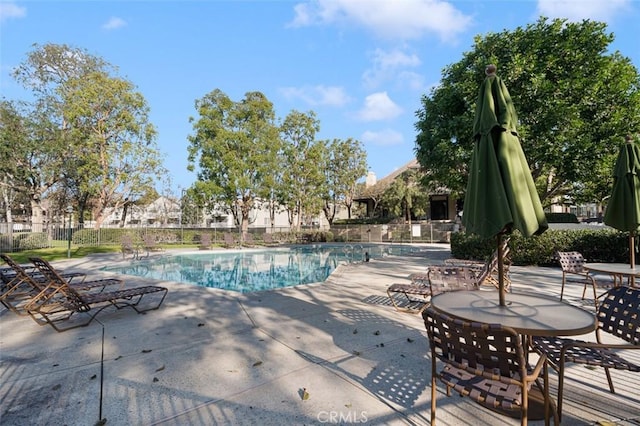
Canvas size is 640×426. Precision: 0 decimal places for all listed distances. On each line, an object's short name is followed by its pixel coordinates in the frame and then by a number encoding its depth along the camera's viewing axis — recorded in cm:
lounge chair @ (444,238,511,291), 554
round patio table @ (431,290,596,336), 215
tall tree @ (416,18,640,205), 1066
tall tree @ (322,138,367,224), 3050
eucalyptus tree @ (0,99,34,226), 1998
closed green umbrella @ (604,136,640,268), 490
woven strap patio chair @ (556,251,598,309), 635
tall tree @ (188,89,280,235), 2222
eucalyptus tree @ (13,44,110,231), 2122
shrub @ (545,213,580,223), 2112
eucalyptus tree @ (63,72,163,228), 2002
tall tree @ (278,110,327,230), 2673
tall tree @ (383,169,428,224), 2745
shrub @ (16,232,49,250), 1705
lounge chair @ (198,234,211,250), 1976
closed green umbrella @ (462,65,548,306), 242
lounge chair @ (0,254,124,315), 502
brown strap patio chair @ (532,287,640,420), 226
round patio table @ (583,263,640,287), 457
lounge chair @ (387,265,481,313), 457
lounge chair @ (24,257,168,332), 457
